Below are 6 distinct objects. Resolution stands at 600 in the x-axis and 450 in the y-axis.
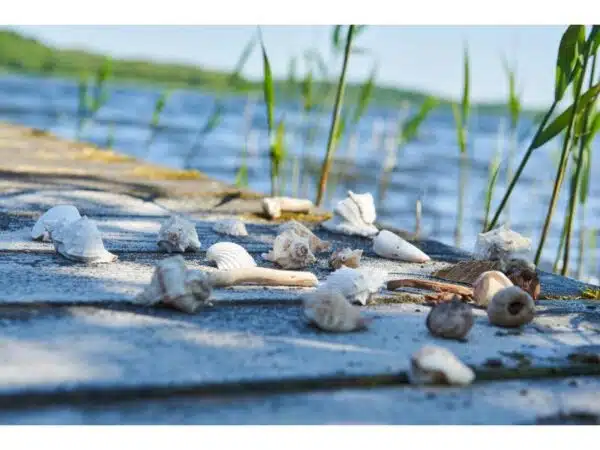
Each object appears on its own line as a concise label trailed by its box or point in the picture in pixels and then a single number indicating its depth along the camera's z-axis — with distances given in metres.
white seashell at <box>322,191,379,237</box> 2.33
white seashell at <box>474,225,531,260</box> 2.15
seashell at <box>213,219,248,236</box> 2.29
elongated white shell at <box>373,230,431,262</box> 2.21
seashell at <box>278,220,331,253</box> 2.20
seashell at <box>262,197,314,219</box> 2.42
